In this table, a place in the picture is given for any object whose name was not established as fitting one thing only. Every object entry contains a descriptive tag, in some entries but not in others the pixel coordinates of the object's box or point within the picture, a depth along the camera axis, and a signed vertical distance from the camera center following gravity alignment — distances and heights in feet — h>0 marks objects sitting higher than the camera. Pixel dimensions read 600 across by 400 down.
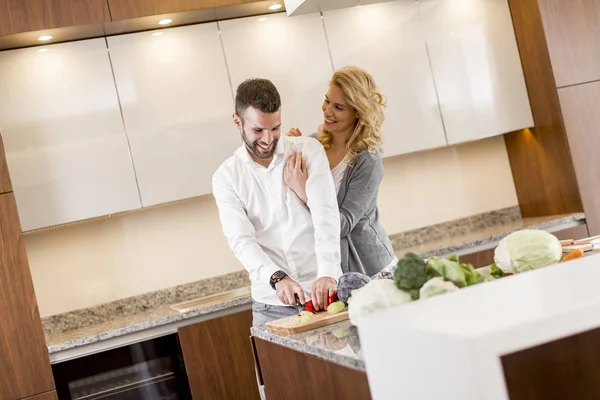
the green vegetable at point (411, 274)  5.74 -0.63
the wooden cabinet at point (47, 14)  11.39 +3.42
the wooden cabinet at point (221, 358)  11.42 -1.83
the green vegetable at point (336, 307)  7.16 -0.93
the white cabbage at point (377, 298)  5.81 -0.76
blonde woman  9.58 +0.34
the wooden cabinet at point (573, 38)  13.73 +1.83
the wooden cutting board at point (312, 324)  6.90 -0.99
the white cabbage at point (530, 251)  6.41 -0.73
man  8.66 +0.01
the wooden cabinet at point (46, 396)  10.92 -1.75
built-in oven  11.09 -1.72
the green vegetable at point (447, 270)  5.70 -0.65
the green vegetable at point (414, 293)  5.79 -0.77
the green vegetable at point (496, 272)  6.77 -0.88
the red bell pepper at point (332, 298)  7.46 -0.88
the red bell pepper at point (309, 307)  7.52 -0.92
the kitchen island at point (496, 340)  3.97 -0.87
